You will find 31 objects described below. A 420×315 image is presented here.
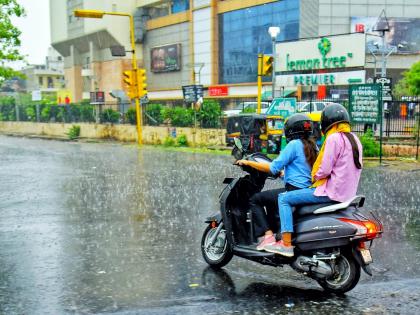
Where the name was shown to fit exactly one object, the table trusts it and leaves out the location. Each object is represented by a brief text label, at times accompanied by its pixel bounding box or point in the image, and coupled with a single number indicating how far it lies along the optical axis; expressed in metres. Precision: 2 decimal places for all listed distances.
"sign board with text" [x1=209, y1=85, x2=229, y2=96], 54.69
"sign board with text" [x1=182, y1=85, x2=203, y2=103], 26.70
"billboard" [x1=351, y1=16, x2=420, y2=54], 49.47
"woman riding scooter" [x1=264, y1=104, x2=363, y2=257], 5.19
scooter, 5.07
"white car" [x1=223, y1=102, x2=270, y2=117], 27.33
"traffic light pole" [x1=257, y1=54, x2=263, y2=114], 20.79
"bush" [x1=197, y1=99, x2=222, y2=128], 26.70
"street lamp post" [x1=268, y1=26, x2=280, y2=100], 23.59
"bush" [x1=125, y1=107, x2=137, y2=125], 32.88
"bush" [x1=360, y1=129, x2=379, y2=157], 18.64
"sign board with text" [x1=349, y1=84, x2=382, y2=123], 17.20
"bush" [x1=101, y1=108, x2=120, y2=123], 34.19
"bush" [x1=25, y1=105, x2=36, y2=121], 45.78
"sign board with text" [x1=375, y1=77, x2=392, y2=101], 20.31
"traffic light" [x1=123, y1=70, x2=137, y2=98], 28.31
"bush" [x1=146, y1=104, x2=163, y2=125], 30.11
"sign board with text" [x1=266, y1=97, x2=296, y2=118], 21.56
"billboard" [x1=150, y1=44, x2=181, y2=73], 64.57
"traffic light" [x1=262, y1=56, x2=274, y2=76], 20.78
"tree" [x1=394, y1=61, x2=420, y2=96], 21.53
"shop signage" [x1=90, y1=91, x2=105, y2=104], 34.94
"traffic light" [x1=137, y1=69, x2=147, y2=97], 28.39
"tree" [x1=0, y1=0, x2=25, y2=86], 21.80
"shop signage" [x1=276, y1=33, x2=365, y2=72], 38.25
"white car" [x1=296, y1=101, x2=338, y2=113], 22.97
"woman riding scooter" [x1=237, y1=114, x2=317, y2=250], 5.48
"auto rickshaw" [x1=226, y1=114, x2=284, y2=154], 20.67
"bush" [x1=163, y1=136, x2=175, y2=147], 27.64
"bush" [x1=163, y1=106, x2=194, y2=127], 27.55
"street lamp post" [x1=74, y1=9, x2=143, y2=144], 27.86
